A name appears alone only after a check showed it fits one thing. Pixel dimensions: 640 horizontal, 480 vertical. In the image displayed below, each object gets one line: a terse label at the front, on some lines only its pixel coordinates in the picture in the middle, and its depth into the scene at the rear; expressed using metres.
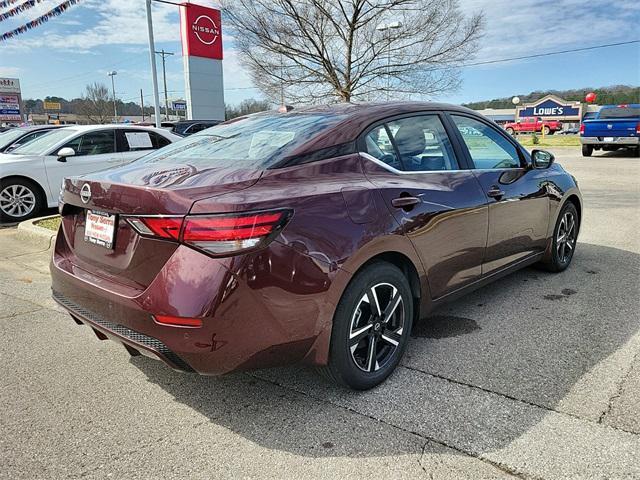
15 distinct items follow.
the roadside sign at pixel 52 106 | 82.69
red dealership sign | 23.83
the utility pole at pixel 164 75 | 52.94
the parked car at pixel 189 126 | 13.60
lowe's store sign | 67.07
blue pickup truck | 16.98
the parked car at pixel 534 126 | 56.29
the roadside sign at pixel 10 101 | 40.03
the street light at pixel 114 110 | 62.14
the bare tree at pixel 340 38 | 12.76
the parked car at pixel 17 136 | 9.10
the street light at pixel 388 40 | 12.51
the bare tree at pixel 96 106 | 58.53
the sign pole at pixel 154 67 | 16.33
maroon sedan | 2.20
